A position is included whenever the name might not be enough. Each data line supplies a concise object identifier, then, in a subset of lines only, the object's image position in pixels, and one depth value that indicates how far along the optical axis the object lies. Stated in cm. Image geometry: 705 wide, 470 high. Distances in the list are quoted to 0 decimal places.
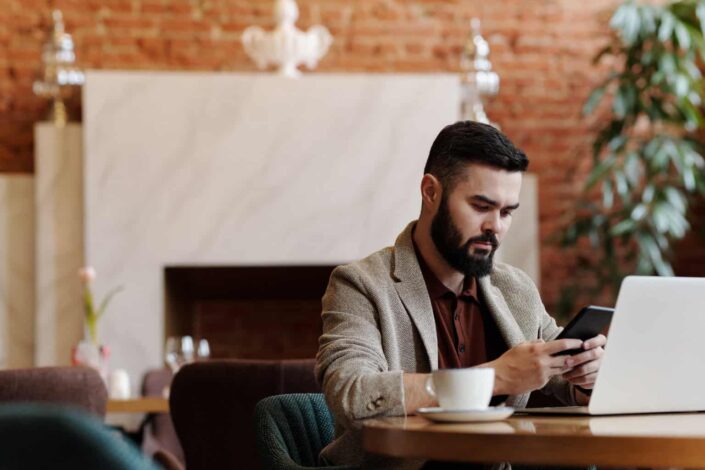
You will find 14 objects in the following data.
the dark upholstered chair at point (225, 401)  308
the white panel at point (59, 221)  598
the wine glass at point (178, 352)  451
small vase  452
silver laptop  175
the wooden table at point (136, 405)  405
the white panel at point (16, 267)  615
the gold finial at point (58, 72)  621
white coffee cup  171
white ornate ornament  604
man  195
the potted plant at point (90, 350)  453
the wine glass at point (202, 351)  463
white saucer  167
